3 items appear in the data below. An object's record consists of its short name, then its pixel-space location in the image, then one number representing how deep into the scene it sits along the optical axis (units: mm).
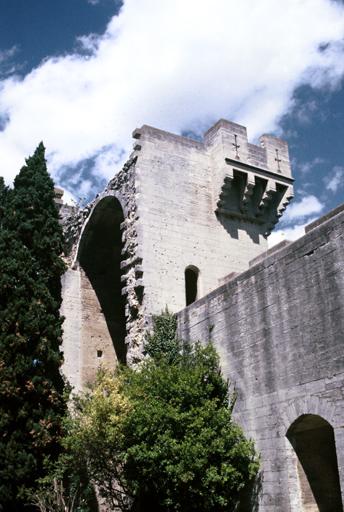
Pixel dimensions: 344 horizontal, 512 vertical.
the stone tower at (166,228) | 15156
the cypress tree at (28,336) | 12250
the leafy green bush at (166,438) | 10641
